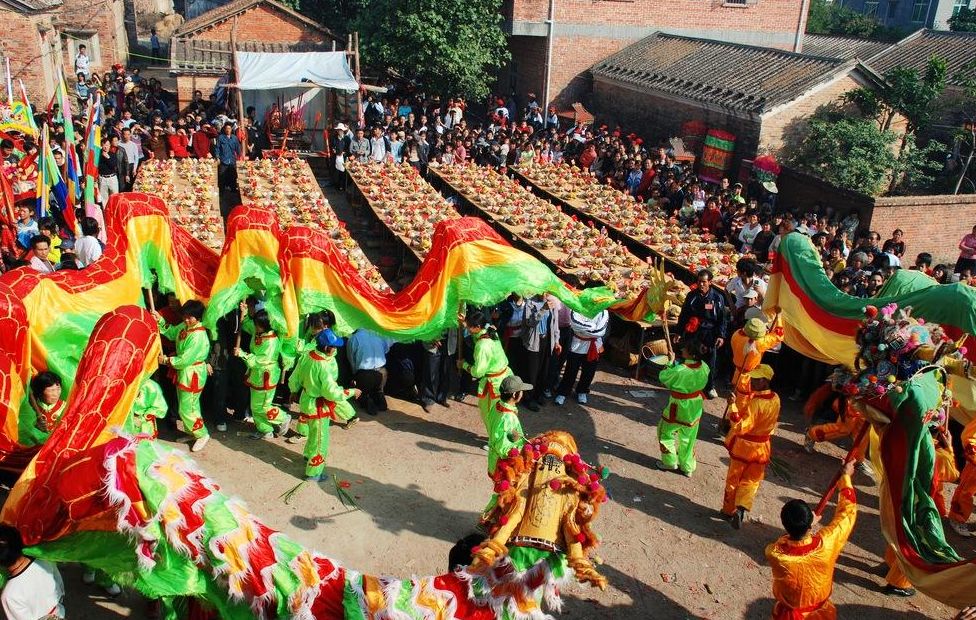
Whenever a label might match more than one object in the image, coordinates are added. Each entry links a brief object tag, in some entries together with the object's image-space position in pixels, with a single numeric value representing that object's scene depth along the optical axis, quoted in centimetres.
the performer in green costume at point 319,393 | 691
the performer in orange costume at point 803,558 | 482
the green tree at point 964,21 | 3108
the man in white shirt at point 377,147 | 1634
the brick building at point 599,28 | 2164
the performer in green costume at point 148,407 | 637
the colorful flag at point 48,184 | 932
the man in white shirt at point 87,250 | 904
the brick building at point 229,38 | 2125
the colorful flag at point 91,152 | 997
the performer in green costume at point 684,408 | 716
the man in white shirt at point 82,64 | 2445
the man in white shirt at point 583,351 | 843
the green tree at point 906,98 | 1570
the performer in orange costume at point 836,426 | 770
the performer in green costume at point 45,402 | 545
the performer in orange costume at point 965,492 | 677
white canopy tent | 1773
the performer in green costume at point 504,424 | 672
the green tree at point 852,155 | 1483
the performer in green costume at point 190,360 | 707
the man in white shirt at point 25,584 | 423
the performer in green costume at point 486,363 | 700
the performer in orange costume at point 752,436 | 654
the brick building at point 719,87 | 1602
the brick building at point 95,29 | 2738
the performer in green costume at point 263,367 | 735
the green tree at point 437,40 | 1995
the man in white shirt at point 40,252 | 823
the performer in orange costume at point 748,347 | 689
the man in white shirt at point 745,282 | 897
